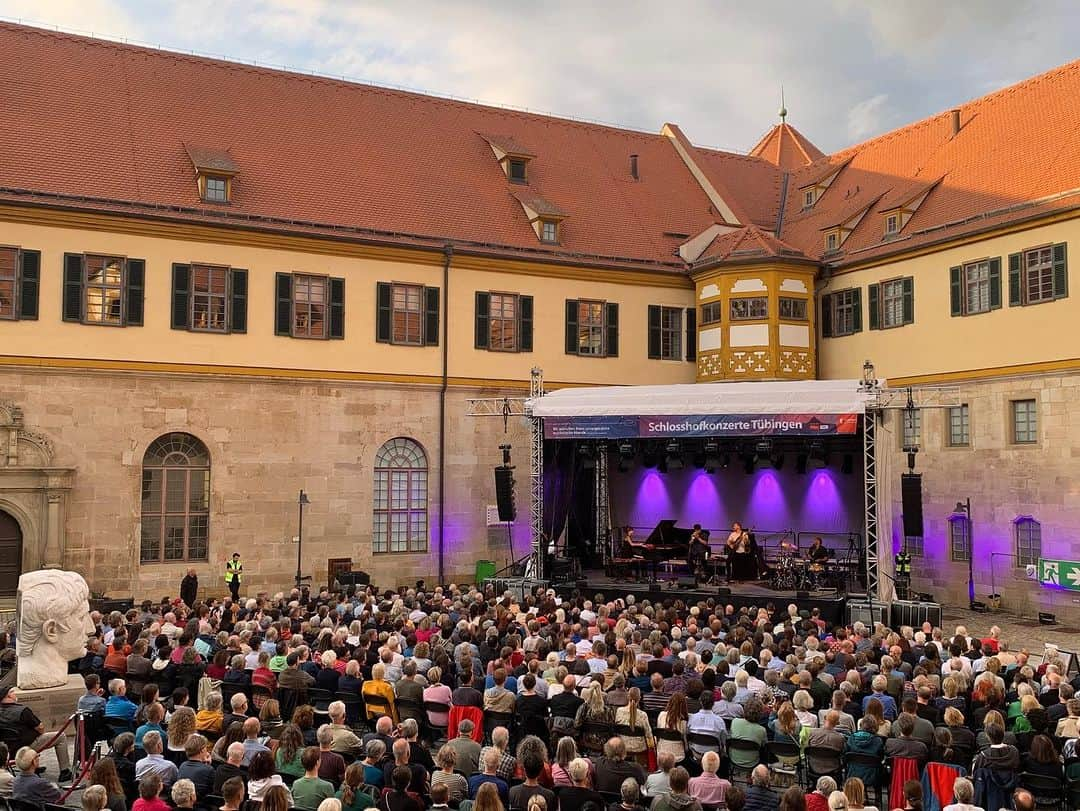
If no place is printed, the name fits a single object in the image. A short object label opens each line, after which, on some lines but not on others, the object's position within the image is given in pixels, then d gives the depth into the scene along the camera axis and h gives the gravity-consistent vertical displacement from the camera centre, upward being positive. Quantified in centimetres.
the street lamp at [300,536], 2617 -135
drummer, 2400 -164
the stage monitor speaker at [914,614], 2081 -262
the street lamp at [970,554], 2536 -175
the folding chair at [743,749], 1062 -270
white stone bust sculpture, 1295 -180
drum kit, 2330 -208
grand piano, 2602 -159
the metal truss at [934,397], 2570 +211
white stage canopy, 2230 +182
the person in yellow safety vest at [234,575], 2445 -217
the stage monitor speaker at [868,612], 2114 -262
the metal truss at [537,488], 2531 -16
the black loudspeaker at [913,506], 2131 -50
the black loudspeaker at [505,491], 2566 -24
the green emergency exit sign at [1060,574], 2308 -204
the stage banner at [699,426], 2217 +122
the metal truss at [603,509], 2911 -78
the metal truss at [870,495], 2175 -26
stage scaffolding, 2173 +34
